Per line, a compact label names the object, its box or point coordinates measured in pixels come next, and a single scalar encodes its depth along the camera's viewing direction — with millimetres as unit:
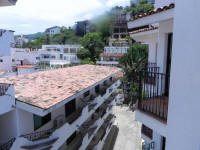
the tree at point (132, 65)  25016
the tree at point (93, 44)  47434
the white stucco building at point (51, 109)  5910
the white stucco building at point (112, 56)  38875
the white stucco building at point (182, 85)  2572
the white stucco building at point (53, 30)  87812
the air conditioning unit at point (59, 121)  8783
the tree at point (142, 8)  44962
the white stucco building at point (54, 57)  45000
